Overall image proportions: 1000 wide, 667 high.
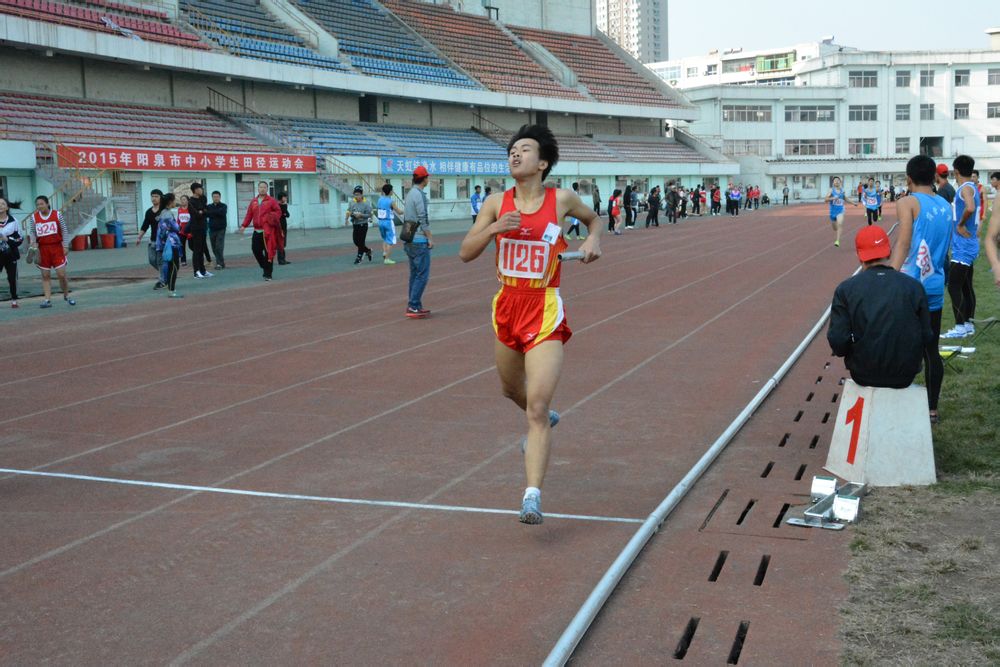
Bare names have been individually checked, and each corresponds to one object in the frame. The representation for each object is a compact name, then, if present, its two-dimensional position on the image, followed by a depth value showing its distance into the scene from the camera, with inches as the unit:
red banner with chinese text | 1231.5
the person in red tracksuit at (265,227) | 842.8
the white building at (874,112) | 3523.6
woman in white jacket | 667.4
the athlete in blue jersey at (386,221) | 895.7
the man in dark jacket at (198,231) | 875.4
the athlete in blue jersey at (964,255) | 408.2
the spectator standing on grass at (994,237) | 304.7
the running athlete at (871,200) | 1268.5
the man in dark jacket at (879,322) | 239.5
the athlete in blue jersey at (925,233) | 304.8
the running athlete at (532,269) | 215.3
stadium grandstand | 1322.6
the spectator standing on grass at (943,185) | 434.3
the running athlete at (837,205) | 1064.2
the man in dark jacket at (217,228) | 960.3
